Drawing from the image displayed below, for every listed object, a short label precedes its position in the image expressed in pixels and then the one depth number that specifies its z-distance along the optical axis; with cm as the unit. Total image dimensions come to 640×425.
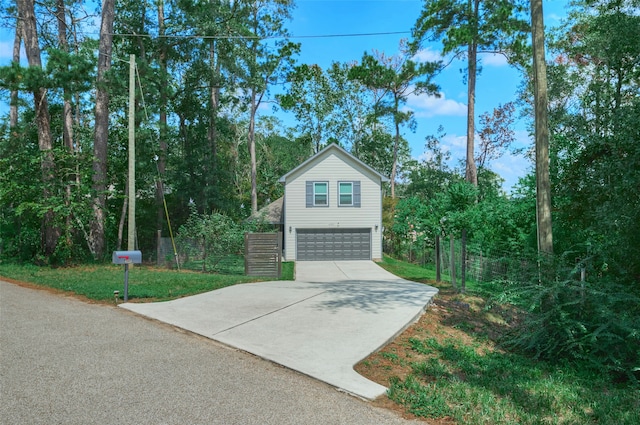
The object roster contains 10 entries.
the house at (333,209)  2619
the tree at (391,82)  3775
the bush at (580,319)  602
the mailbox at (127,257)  895
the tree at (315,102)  4206
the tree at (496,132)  3747
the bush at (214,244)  1766
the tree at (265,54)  3309
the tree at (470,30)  2352
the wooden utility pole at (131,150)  1534
